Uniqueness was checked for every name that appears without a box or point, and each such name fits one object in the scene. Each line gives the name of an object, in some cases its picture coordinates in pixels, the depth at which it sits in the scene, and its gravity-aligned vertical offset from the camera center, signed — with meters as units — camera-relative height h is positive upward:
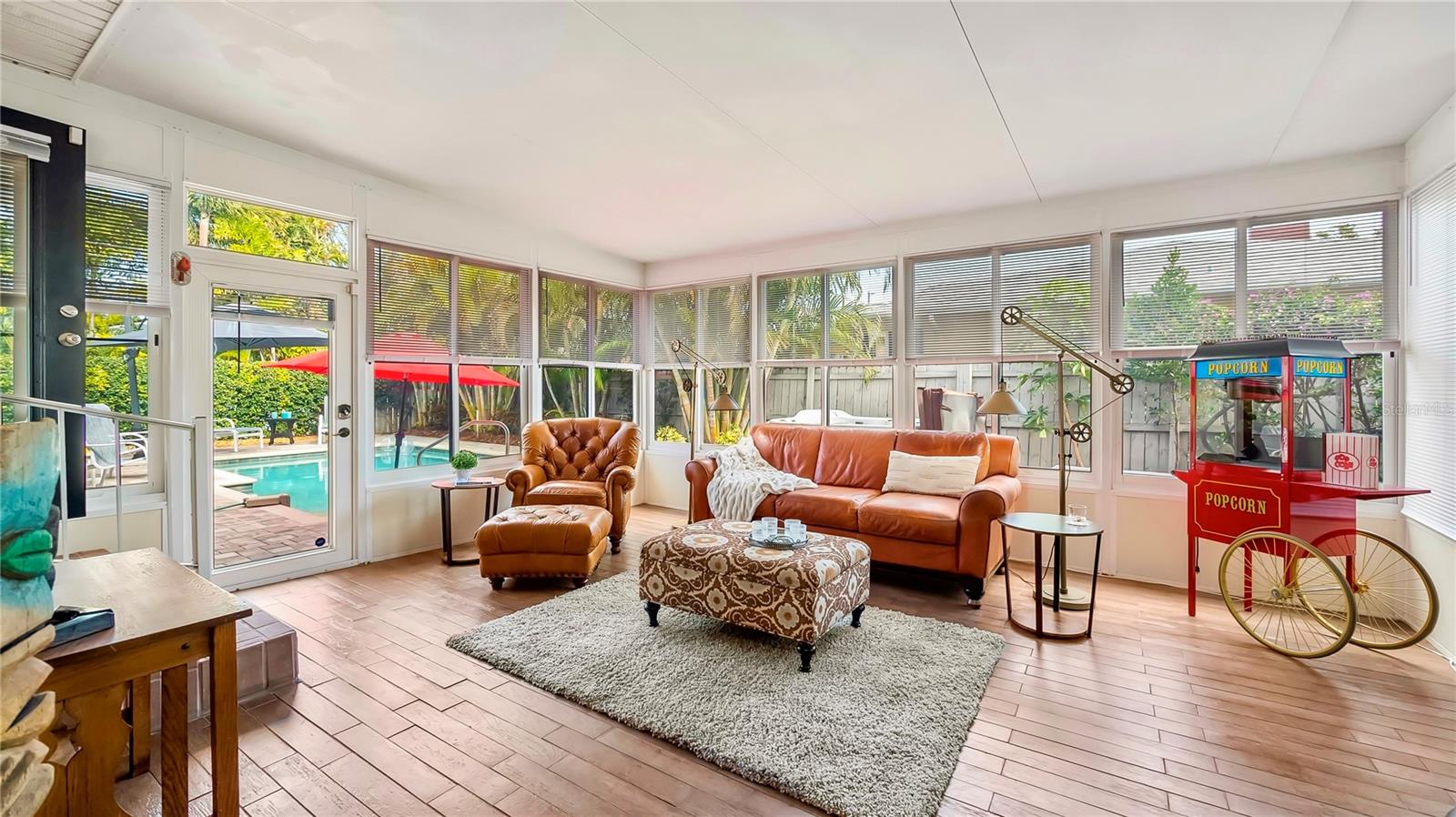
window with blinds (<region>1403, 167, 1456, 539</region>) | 2.89 +0.26
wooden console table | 1.26 -0.58
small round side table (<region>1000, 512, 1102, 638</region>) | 3.09 -0.65
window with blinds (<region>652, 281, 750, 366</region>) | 6.02 +0.88
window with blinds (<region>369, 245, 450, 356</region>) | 4.35 +0.77
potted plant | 4.38 -0.42
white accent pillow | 4.17 -0.49
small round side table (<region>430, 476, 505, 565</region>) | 4.25 -0.66
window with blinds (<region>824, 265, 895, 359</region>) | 5.19 +0.83
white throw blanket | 4.33 -0.58
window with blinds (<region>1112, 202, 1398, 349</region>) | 3.51 +0.80
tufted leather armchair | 4.43 -0.49
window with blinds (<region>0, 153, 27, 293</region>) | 2.74 +0.86
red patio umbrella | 4.05 +0.28
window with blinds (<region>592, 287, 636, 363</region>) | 6.21 +0.84
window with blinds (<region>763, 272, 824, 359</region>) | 5.57 +0.83
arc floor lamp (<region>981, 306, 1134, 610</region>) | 3.50 -0.08
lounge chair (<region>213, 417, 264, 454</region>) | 3.60 -0.15
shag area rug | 1.97 -1.18
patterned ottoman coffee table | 2.69 -0.84
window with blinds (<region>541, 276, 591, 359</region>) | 5.59 +0.82
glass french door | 3.59 -0.10
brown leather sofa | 3.55 -0.64
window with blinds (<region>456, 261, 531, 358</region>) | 4.91 +0.80
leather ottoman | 3.66 -0.87
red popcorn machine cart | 3.02 -0.47
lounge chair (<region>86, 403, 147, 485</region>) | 3.05 -0.22
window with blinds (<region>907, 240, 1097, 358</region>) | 4.36 +0.85
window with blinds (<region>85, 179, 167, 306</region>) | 3.08 +0.85
